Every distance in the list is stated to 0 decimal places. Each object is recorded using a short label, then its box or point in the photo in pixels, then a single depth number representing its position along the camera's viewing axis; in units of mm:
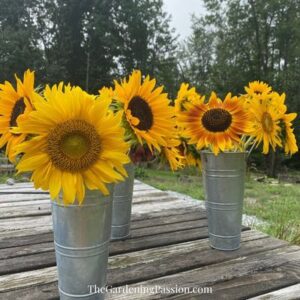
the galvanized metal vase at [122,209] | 1284
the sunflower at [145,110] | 794
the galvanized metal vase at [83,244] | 739
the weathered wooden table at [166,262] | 934
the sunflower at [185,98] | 1144
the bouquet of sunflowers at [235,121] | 1049
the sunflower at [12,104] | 785
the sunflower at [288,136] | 1154
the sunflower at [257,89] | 1228
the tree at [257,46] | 11688
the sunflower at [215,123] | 1047
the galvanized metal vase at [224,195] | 1169
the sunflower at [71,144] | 653
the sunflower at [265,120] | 1092
